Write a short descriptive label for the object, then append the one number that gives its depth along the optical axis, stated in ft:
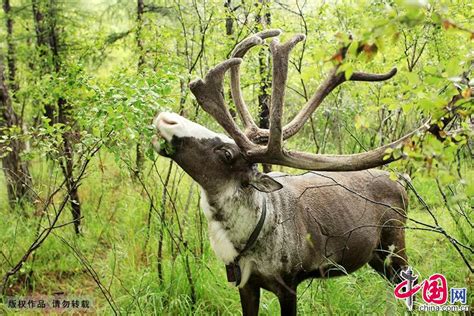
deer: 9.53
